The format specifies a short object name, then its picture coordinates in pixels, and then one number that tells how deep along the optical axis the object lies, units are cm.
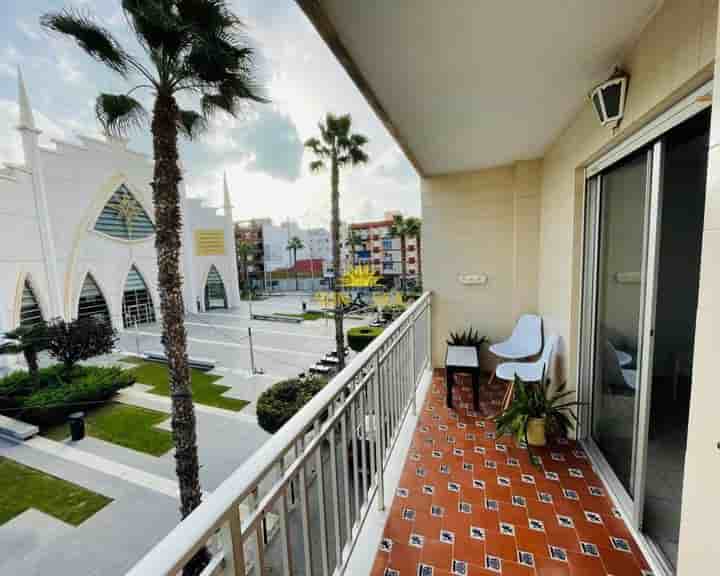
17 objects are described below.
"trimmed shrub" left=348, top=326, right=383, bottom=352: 1164
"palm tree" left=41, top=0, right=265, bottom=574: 337
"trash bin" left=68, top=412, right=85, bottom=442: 721
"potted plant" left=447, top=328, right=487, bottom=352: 349
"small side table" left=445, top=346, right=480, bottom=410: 276
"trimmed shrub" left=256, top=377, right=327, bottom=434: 633
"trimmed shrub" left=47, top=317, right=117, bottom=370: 948
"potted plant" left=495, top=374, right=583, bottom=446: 218
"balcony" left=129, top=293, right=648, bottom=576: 67
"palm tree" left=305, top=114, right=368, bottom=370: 811
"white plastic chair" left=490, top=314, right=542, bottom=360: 297
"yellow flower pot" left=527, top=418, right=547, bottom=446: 218
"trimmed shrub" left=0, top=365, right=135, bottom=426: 795
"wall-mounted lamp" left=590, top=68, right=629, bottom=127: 145
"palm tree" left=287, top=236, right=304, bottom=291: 3647
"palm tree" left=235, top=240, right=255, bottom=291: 3139
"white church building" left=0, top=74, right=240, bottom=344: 1251
